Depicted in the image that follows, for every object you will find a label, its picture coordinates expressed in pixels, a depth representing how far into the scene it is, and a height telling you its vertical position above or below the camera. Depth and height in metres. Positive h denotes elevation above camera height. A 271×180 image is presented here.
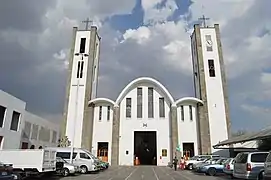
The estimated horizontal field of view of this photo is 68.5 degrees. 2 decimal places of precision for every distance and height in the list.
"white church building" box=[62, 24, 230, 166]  31.02 +4.15
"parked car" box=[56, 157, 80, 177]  15.12 -2.21
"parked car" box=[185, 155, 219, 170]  23.26 -2.28
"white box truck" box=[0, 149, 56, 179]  11.08 -1.13
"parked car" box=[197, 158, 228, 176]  17.41 -2.33
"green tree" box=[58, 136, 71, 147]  29.35 -0.35
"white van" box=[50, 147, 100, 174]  18.04 -1.72
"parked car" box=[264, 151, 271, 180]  7.35 -1.03
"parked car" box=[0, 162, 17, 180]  8.41 -1.43
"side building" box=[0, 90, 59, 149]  19.99 +1.73
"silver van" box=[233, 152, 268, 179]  10.61 -1.28
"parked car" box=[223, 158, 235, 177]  14.15 -1.84
